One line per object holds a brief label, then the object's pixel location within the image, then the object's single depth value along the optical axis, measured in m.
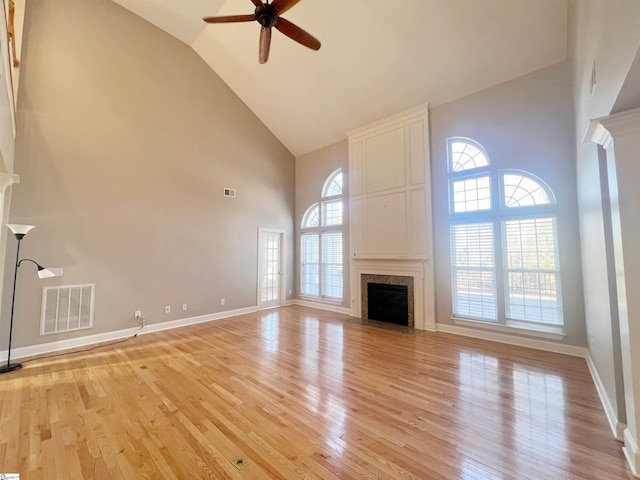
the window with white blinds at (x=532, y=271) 3.97
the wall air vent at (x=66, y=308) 3.98
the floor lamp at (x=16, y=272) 3.33
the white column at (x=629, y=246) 1.78
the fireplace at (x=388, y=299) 5.34
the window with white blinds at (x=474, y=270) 4.50
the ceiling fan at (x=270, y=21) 2.82
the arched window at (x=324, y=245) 6.76
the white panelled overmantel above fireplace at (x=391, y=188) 5.21
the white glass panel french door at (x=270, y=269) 6.82
